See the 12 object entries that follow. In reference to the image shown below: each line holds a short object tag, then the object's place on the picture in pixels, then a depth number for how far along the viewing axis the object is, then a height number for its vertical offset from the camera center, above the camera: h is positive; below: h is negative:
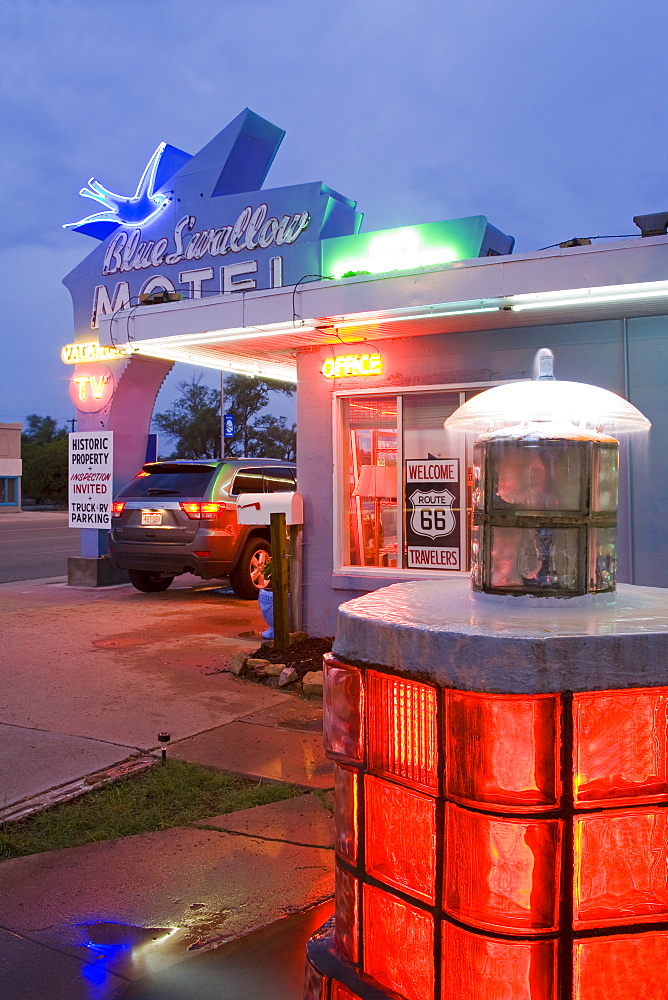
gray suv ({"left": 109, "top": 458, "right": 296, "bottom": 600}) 11.45 -0.45
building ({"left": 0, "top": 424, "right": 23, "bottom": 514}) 49.03 +1.55
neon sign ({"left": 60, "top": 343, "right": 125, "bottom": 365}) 13.50 +2.27
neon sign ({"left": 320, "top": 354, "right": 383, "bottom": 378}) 8.81 +1.32
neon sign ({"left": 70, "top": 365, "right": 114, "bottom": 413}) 13.66 +1.72
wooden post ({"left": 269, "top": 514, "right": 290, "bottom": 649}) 8.35 -0.87
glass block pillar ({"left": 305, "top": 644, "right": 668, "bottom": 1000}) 1.75 -0.74
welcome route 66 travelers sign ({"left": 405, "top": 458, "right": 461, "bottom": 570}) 8.62 -0.23
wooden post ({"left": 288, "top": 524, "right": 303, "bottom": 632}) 9.05 -0.92
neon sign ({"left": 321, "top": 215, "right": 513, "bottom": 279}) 8.91 +2.68
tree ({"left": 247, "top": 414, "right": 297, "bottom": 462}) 49.62 +3.14
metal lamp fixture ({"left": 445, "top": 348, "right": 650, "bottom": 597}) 2.32 -0.06
